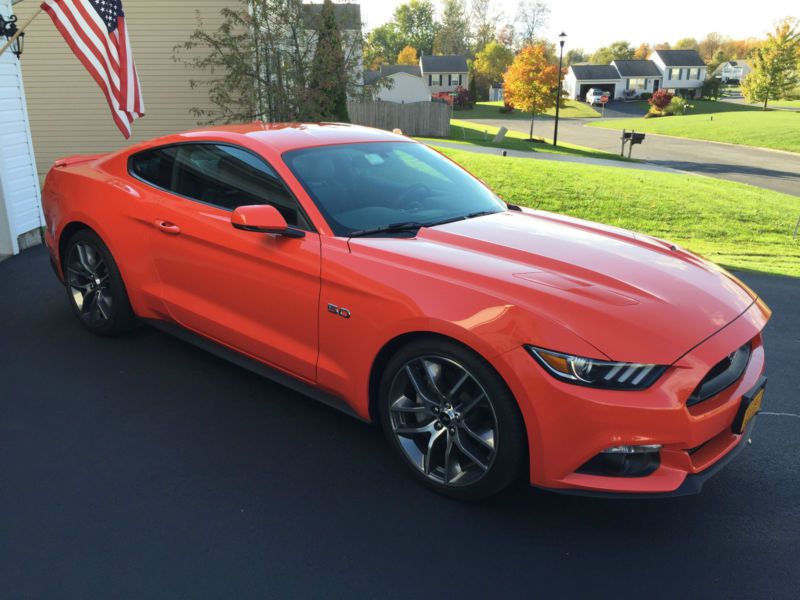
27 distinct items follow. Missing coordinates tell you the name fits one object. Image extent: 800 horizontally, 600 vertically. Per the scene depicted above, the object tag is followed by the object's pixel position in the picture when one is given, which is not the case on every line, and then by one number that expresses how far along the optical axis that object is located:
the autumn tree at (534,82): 40.94
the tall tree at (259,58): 14.66
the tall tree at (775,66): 62.31
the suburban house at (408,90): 67.88
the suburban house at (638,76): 99.25
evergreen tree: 14.43
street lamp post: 32.03
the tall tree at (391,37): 117.94
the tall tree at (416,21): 127.38
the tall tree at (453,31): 115.56
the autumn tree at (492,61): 88.94
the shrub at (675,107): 66.38
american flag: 5.99
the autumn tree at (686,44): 135.01
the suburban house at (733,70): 131.38
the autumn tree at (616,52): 114.62
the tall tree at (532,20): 116.00
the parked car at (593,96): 84.75
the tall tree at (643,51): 138.50
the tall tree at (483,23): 114.95
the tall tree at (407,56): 106.94
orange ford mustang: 2.72
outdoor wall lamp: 7.07
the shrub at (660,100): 65.81
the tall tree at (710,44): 138.88
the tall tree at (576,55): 149.90
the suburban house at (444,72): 93.56
